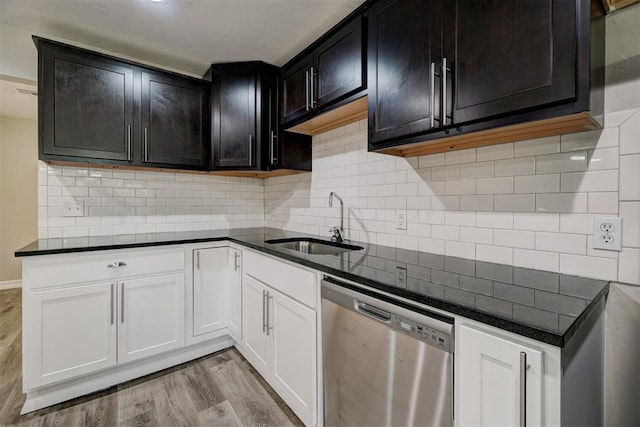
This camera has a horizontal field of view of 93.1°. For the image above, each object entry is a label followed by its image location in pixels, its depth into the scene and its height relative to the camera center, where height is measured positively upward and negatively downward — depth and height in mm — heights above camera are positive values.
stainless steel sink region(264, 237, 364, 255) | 2070 -259
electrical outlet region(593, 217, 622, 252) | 1054 -78
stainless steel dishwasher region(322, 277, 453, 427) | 937 -548
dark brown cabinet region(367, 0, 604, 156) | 912 +503
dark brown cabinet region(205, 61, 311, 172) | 2445 +710
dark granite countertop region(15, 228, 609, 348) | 750 -254
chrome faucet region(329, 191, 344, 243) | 2127 -131
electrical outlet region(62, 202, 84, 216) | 2250 +1
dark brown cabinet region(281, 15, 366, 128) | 1660 +851
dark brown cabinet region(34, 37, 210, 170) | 1981 +713
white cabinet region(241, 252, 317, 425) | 1503 -705
